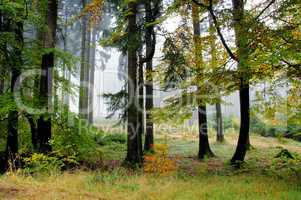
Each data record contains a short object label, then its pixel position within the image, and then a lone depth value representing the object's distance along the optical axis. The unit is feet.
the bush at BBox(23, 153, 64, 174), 33.09
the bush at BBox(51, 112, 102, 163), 40.24
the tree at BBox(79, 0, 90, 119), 79.05
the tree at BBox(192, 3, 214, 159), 54.90
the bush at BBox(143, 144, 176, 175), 37.60
